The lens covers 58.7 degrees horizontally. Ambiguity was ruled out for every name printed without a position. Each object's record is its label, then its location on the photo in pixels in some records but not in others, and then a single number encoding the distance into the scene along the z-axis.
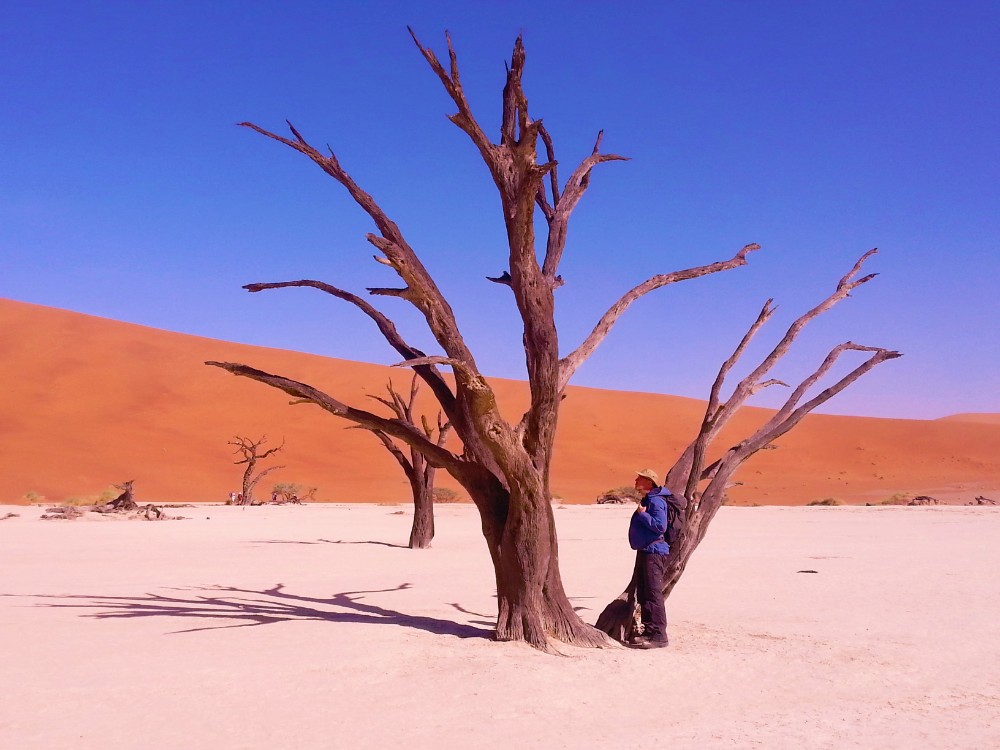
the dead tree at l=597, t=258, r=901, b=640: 6.95
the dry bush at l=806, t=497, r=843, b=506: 33.06
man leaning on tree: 6.63
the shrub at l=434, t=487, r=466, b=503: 33.66
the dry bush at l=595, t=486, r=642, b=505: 32.56
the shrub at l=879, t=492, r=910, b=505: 32.50
